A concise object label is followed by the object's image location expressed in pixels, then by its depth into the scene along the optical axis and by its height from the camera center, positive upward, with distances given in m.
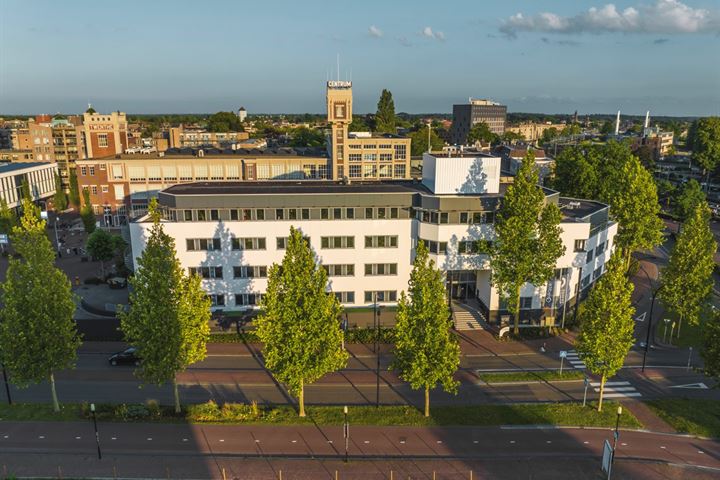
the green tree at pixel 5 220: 83.75 -14.66
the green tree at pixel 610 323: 34.72 -12.90
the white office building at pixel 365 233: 50.97 -10.12
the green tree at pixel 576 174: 78.06 -5.96
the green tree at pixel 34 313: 33.94 -12.32
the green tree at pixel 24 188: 111.00 -12.46
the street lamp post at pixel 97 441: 30.48 -19.35
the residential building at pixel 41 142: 139.38 -2.65
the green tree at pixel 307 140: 171.95 -1.95
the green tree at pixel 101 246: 68.00 -15.26
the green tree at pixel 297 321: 33.09 -12.40
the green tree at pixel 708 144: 122.31 -1.74
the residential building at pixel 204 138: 193.05 -1.69
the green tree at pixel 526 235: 45.62 -9.04
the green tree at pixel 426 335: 33.34 -13.23
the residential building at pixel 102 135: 119.50 -0.49
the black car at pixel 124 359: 44.12 -19.74
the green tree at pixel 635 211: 61.78 -9.16
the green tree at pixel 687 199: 92.24 -11.56
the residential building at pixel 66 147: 139.88 -4.01
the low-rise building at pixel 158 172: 101.94 -7.86
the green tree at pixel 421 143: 166.38 -2.59
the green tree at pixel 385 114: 176.40 +7.51
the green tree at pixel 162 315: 33.19 -12.13
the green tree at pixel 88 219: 89.12 -15.23
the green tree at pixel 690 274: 47.00 -12.85
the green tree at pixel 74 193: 116.88 -14.08
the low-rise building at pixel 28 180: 109.44 -10.95
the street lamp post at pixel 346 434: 31.00 -19.52
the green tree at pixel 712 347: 35.31 -14.81
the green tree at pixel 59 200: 115.07 -15.62
